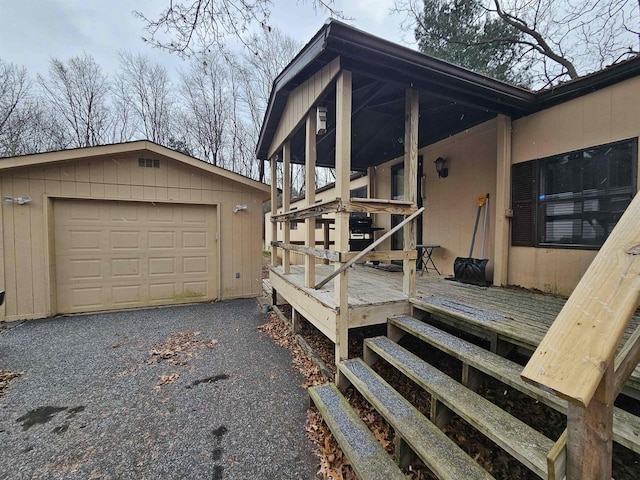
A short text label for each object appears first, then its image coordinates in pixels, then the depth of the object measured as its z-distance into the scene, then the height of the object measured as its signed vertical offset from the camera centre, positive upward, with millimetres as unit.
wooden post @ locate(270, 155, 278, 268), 5559 +489
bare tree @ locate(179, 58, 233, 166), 13938 +6338
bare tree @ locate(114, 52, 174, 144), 13453 +6689
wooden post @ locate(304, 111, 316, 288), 3496 +704
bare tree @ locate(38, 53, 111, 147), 12375 +6108
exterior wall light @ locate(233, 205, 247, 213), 6391 +506
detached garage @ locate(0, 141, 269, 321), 4875 -35
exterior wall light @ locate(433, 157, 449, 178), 4918 +1142
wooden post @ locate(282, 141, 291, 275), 4566 +509
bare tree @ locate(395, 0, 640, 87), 5391 +4558
